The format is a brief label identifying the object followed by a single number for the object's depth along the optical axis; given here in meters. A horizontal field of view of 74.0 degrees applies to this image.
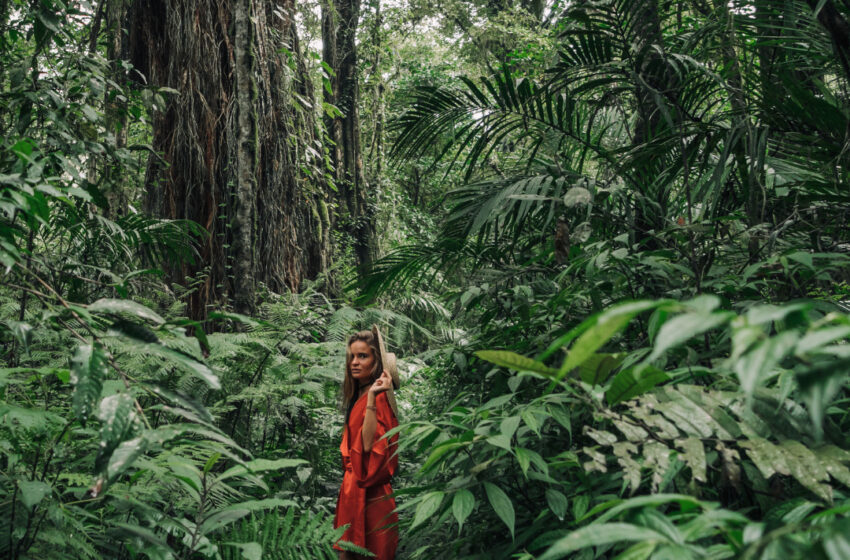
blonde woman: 2.82
